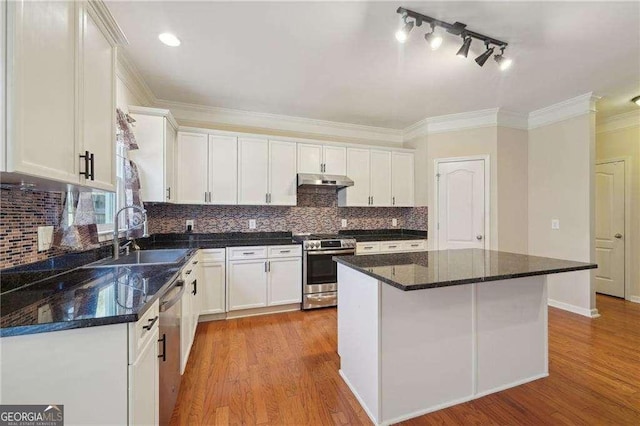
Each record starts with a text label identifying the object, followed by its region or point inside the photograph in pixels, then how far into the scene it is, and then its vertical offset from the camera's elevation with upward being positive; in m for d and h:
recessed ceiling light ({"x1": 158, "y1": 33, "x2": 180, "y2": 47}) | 2.14 +1.40
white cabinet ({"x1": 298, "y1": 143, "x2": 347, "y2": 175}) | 3.76 +0.78
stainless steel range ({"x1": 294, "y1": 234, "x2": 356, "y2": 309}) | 3.45 -0.70
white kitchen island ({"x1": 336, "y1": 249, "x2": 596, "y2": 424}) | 1.63 -0.77
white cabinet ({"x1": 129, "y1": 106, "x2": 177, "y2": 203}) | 2.62 +0.60
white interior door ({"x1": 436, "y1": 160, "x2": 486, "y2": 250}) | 3.79 +0.13
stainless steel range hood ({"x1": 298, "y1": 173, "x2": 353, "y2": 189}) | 3.60 +0.46
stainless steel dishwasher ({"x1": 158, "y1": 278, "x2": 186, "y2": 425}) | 1.42 -0.77
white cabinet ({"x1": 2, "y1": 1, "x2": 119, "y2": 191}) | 0.89 +0.49
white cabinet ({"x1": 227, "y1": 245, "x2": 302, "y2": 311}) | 3.17 -0.76
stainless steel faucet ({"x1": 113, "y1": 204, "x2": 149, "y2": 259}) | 2.01 -0.23
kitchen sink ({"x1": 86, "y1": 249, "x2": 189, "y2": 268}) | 2.07 -0.36
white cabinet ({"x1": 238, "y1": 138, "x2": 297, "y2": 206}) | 3.48 +0.55
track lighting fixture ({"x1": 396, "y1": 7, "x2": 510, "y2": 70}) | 1.89 +1.37
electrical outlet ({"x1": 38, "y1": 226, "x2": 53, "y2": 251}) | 1.46 -0.13
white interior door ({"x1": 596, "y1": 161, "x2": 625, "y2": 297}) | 3.88 -0.20
